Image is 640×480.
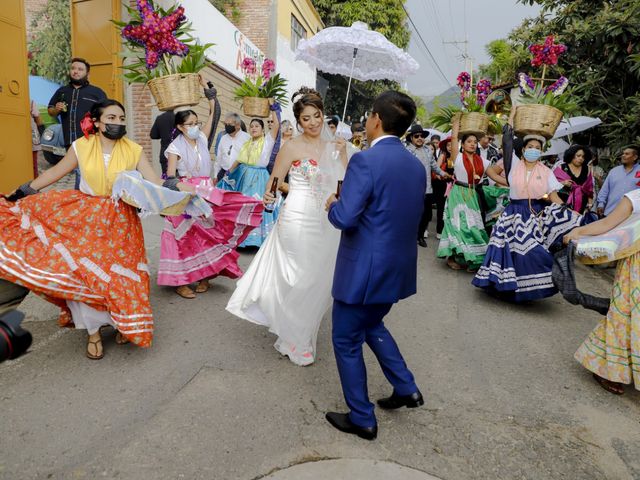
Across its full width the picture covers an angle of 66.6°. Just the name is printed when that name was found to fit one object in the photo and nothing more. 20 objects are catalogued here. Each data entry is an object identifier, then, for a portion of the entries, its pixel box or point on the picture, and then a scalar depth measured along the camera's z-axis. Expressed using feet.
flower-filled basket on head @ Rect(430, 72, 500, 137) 20.30
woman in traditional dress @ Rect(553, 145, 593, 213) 25.88
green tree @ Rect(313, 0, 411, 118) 86.53
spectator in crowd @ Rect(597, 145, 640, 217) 22.91
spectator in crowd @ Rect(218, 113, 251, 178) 25.22
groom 8.39
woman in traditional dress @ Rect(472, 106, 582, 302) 17.60
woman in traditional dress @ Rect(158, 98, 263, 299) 16.21
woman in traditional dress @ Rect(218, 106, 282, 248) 23.81
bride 11.83
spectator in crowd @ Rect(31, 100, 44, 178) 24.59
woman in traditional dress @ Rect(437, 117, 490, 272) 22.50
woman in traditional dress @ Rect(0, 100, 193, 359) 10.84
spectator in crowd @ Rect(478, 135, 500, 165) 31.04
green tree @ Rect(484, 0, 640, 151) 28.30
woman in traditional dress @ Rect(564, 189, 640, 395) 11.27
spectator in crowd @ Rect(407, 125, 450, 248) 29.17
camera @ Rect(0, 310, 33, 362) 4.83
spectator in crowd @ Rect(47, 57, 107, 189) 20.90
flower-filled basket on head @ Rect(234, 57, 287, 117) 22.79
